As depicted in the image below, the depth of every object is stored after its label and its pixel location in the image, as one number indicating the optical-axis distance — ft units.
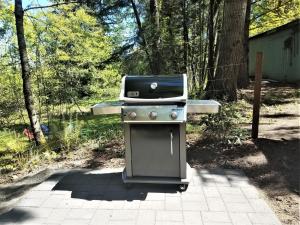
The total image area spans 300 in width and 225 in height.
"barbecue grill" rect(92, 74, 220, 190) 7.01
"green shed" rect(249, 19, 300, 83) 29.12
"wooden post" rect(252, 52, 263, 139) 10.06
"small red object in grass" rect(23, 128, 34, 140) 13.36
